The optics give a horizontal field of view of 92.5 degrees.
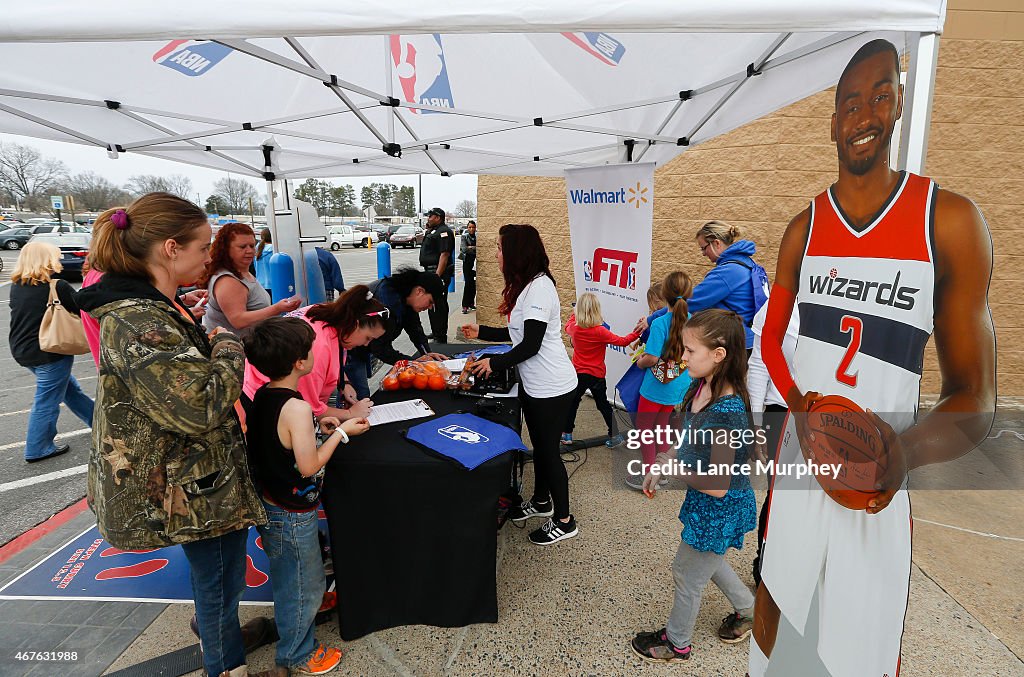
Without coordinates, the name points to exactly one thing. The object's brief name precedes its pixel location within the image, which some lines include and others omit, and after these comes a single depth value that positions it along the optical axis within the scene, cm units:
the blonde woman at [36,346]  373
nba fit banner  401
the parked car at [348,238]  3400
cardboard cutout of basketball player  114
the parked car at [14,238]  2428
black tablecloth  209
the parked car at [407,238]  3429
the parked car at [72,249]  1559
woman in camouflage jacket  149
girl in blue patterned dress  190
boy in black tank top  182
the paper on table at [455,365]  335
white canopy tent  133
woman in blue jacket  337
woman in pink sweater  244
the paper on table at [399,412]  244
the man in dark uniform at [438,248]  881
